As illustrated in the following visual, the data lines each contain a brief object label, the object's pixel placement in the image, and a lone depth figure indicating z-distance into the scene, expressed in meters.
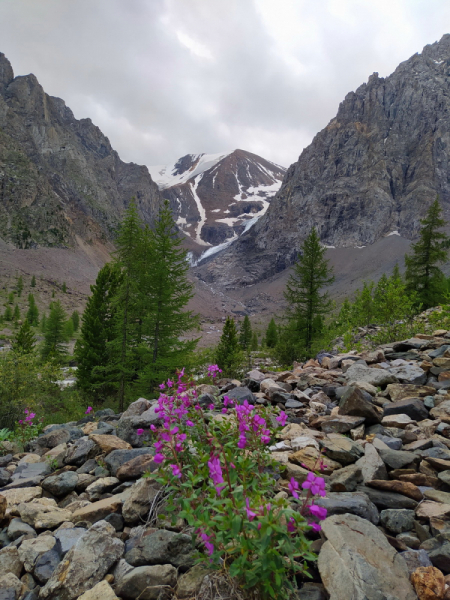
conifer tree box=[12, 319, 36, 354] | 29.19
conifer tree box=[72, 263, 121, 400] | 21.08
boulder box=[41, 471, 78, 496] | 4.17
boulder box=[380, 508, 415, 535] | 2.70
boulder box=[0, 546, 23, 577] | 2.73
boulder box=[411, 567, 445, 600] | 2.01
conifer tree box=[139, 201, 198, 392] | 16.55
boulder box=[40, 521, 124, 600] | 2.39
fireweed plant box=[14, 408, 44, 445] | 6.93
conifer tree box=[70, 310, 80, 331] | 66.44
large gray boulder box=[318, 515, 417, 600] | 2.02
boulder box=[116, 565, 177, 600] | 2.32
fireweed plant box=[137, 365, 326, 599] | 1.67
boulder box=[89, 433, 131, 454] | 4.86
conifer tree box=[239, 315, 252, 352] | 54.86
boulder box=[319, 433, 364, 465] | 3.74
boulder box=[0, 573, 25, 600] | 2.44
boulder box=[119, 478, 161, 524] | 3.14
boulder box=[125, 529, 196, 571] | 2.55
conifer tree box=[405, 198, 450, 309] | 26.83
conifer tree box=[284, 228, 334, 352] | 22.27
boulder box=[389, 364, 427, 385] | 5.94
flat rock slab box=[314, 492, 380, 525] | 2.71
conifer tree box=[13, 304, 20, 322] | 62.94
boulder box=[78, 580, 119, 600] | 2.26
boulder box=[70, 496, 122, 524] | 3.28
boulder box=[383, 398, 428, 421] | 4.77
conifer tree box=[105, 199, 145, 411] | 17.03
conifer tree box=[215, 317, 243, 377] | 22.33
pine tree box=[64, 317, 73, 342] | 56.54
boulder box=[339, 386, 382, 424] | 4.69
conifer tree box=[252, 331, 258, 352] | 57.72
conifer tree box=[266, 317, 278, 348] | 52.83
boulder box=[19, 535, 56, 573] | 2.77
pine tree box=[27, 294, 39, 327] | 62.06
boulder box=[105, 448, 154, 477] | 4.35
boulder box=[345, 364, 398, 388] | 6.03
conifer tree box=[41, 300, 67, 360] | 36.91
